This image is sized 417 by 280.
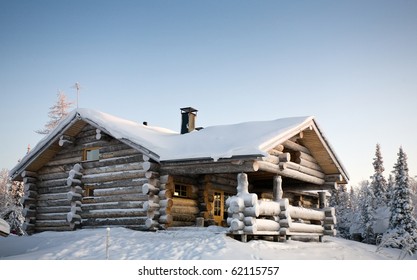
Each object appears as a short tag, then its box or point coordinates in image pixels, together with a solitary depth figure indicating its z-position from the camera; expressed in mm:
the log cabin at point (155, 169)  14469
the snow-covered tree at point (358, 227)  38625
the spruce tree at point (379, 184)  40562
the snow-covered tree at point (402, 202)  28453
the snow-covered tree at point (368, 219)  36906
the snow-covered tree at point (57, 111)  29003
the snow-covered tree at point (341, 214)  43494
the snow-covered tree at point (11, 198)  24969
